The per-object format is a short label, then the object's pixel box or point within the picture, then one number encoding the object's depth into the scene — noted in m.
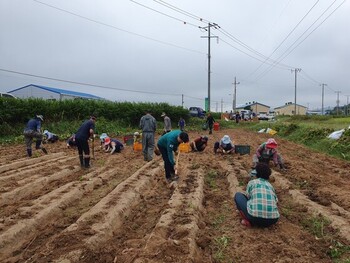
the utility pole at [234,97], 68.06
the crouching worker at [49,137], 17.36
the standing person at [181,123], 23.73
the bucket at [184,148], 13.79
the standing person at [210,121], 25.08
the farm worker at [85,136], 10.07
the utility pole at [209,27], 37.22
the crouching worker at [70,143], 15.01
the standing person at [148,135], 11.74
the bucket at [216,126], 32.34
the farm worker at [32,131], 11.88
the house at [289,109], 103.07
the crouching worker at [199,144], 12.68
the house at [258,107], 100.94
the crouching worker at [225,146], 13.27
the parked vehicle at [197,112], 41.62
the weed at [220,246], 4.21
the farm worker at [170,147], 7.71
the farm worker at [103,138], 14.71
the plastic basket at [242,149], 13.41
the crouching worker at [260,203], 4.99
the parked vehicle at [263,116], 52.22
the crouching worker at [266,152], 8.92
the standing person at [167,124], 18.14
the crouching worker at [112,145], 13.53
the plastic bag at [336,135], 15.78
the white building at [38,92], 37.38
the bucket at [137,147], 14.27
